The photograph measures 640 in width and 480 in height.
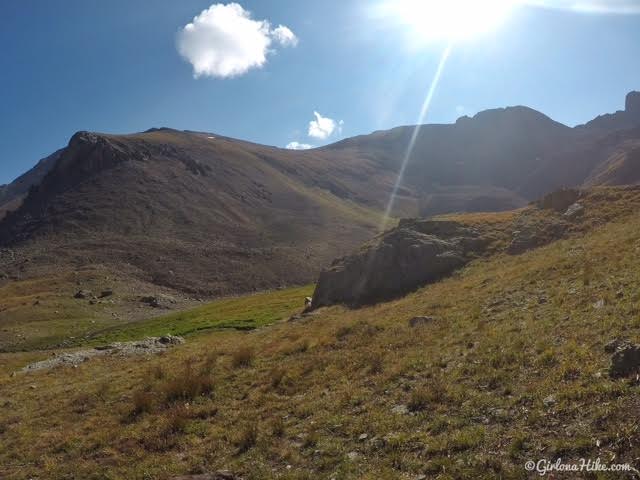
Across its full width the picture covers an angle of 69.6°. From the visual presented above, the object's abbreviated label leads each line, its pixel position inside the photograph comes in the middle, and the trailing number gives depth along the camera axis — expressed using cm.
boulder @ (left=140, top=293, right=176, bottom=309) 9775
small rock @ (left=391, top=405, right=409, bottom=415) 1228
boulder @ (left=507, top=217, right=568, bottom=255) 3472
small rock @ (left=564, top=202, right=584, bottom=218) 3694
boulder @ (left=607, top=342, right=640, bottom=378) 1061
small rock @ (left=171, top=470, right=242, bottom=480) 1022
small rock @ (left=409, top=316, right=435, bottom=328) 2077
